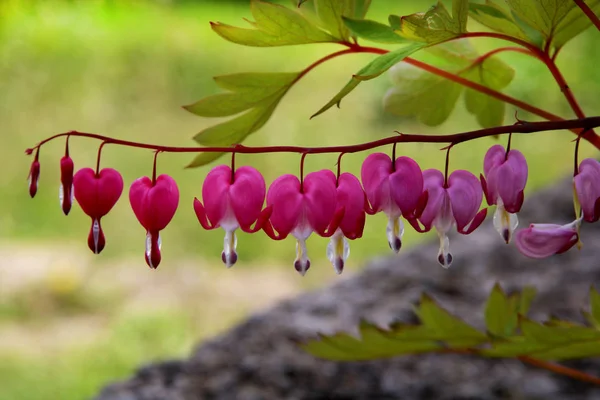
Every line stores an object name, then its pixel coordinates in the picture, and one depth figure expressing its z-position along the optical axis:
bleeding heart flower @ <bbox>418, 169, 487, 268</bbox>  1.18
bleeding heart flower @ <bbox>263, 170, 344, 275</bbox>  1.18
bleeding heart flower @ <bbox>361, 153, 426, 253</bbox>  1.17
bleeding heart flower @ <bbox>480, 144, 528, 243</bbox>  1.18
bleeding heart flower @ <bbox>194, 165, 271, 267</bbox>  1.18
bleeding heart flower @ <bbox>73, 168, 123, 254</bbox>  1.18
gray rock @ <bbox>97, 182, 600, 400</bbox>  1.65
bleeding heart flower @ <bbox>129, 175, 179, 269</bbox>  1.17
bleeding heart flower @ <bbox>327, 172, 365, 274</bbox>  1.18
